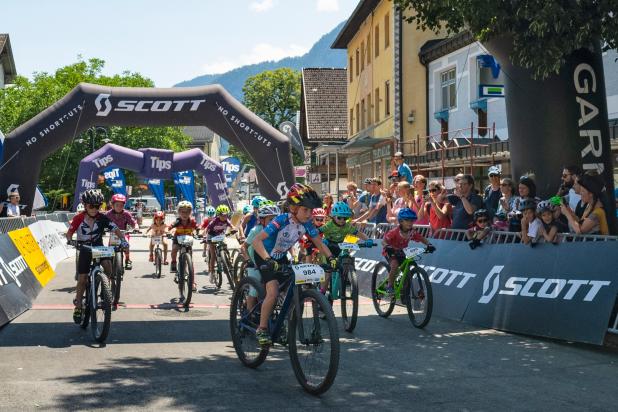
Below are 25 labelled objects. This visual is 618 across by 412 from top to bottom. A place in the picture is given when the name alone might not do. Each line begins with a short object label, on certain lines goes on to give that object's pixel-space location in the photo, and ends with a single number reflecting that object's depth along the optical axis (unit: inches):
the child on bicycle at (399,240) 446.9
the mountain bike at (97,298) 367.6
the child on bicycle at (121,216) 533.5
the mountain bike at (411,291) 416.8
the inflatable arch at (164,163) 1341.0
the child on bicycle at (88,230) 405.1
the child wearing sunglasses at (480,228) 447.2
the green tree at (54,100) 2402.8
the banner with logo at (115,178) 1624.0
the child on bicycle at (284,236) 294.2
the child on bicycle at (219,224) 612.1
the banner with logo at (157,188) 2054.6
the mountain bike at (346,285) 412.8
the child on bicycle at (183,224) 557.6
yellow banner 561.0
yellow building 1338.6
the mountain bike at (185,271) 498.9
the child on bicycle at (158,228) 711.7
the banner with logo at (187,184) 1604.0
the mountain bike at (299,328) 261.4
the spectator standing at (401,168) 634.2
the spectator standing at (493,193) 494.0
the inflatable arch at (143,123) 773.9
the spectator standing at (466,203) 490.3
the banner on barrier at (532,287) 348.8
